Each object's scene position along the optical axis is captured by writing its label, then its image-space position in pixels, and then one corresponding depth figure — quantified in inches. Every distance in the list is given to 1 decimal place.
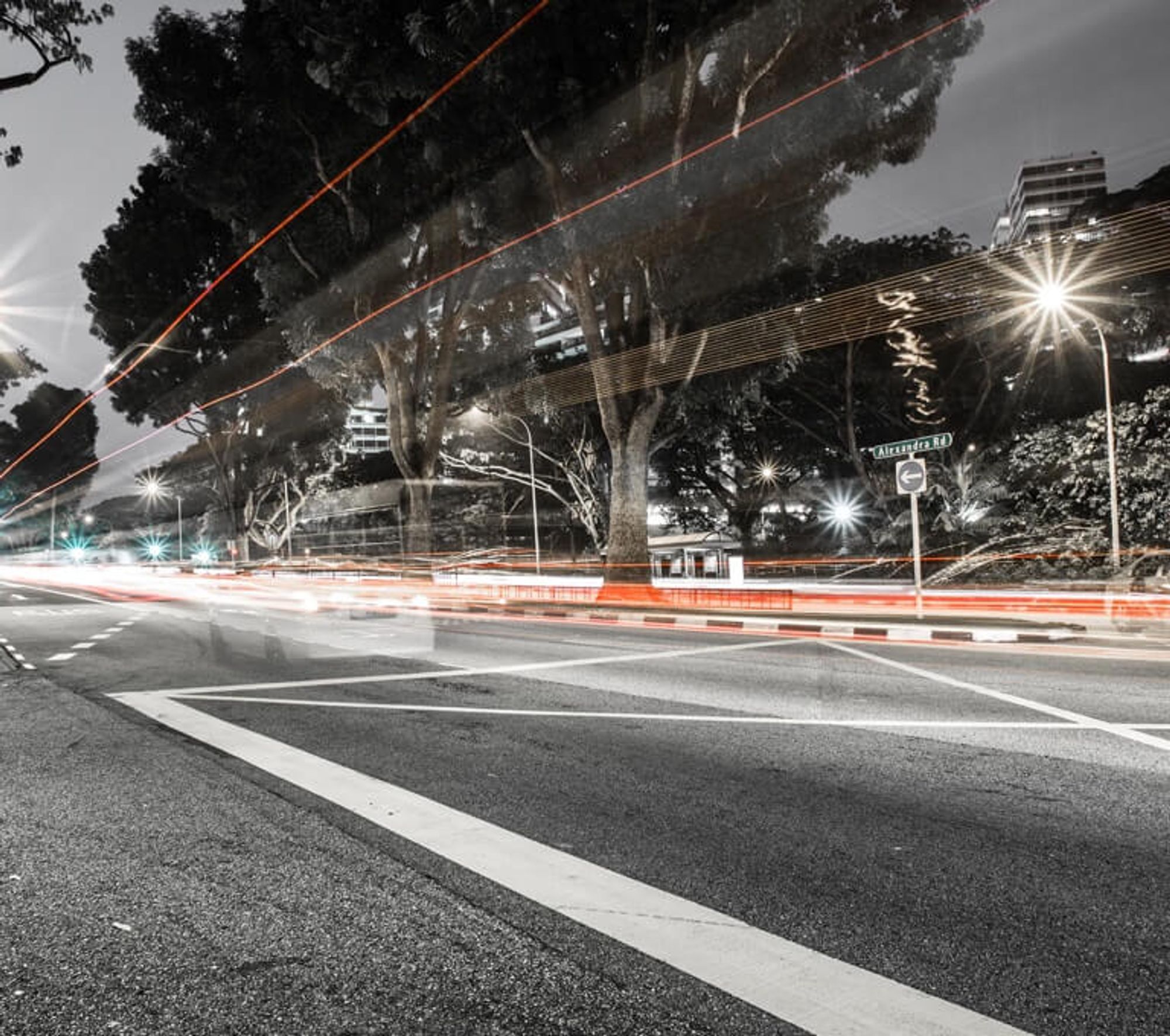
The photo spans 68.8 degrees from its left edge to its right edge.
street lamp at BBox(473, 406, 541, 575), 1358.3
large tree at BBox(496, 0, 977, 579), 670.5
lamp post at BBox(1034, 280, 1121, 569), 796.0
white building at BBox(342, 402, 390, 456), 6496.1
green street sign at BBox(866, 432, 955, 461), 527.9
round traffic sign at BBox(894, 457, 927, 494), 536.4
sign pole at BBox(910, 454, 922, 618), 539.8
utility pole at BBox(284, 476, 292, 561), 2209.9
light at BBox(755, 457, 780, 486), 1493.6
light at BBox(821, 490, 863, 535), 1754.4
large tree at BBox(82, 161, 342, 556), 1237.7
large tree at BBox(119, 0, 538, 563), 881.5
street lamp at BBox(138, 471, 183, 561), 2672.2
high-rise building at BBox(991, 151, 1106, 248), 4771.2
